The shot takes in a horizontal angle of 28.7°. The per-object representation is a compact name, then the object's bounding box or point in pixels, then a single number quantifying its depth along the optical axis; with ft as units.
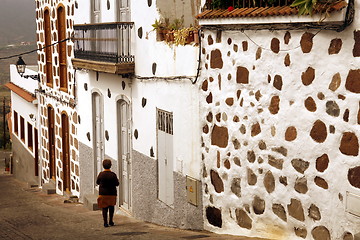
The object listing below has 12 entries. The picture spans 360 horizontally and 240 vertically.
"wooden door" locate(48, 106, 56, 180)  65.16
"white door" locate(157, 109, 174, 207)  36.72
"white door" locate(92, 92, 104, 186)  50.24
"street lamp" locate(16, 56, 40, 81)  68.59
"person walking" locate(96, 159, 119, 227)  37.91
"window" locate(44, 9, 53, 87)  63.52
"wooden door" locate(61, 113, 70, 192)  60.54
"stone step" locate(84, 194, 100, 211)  49.35
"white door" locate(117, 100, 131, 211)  44.62
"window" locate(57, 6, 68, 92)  58.03
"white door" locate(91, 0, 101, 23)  48.80
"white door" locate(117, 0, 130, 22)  43.14
